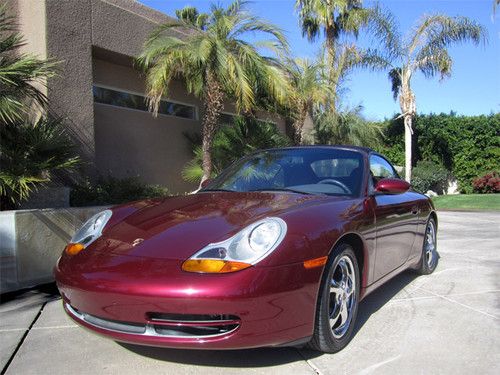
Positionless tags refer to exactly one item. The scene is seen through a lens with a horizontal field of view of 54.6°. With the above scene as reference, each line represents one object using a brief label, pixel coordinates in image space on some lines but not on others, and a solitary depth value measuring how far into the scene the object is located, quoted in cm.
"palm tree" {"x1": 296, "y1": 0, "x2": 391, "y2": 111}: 2094
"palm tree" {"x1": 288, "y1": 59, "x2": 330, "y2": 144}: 1292
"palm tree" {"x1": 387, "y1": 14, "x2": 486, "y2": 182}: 1758
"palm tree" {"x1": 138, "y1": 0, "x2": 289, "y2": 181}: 900
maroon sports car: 264
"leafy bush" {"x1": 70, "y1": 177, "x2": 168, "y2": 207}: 751
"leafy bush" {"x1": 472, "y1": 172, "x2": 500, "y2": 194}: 1944
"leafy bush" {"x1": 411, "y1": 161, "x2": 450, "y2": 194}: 2019
